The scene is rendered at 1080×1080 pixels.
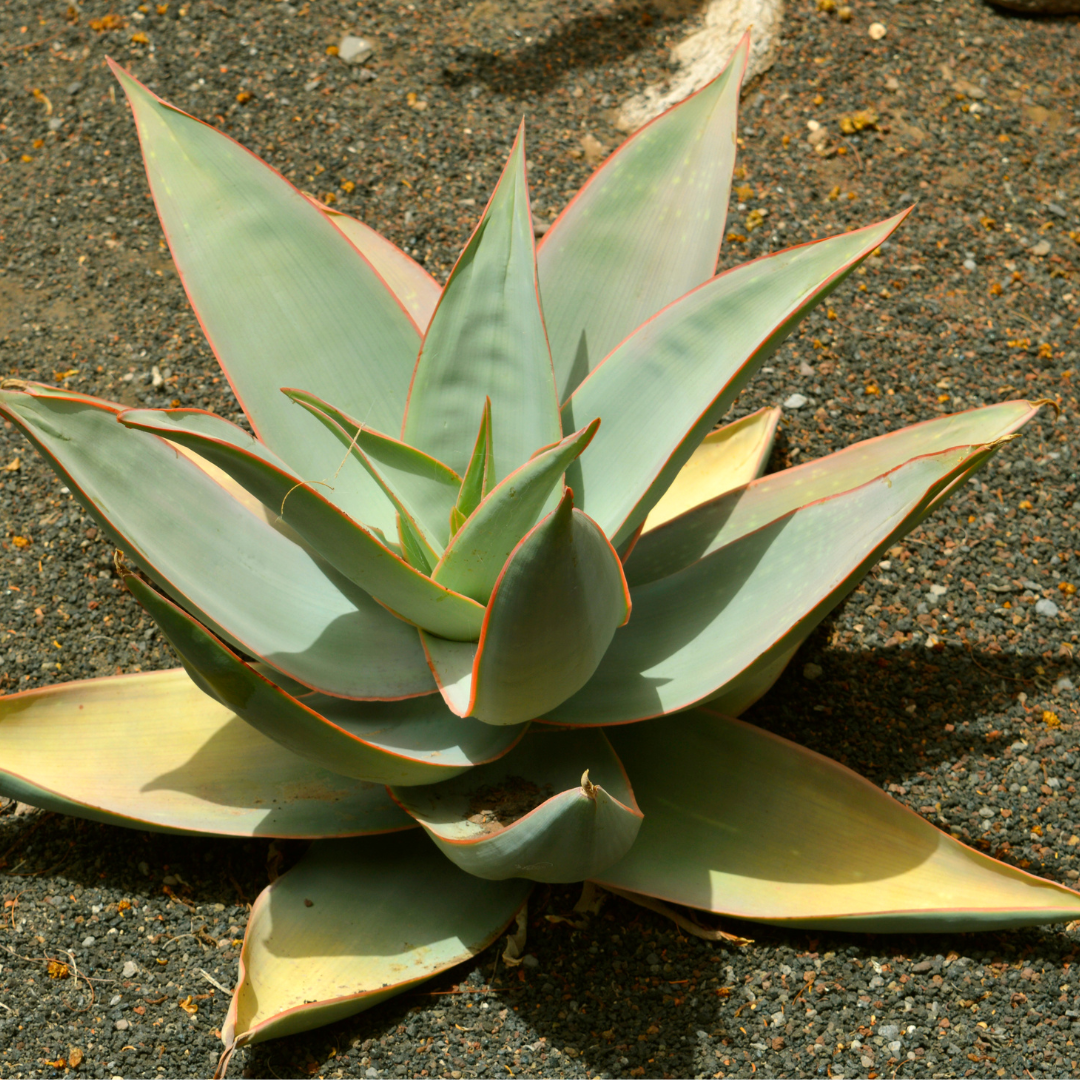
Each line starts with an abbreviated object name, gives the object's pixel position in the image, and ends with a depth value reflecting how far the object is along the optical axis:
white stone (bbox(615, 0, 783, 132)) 2.35
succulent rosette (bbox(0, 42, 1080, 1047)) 1.04
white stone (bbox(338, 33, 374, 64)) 2.41
